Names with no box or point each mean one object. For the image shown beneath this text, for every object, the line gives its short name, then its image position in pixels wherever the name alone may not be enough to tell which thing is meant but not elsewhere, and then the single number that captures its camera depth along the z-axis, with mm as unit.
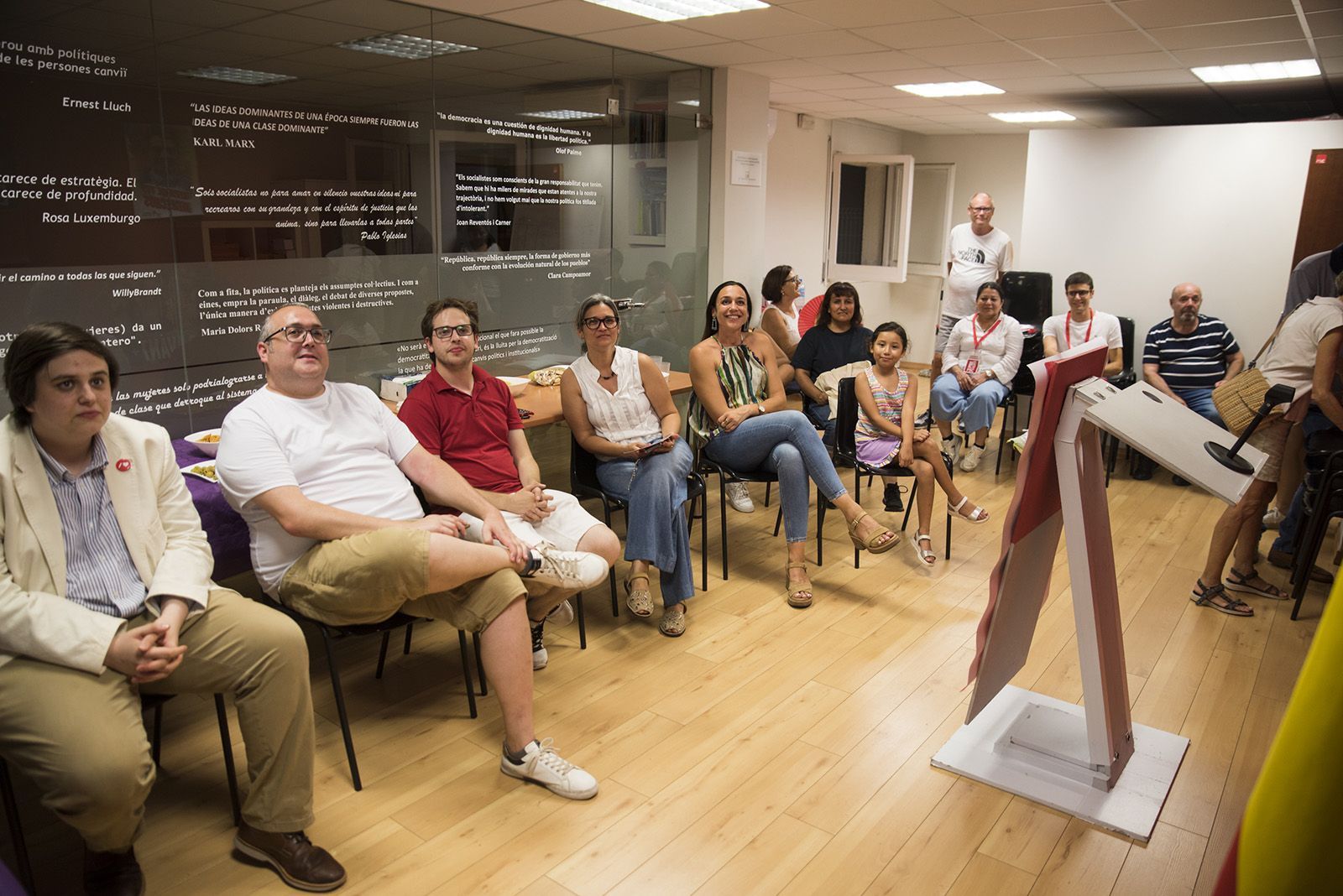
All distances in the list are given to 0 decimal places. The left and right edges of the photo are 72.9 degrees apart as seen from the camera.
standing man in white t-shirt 6648
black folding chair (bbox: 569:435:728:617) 3629
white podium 2197
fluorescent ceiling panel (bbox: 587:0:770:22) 3982
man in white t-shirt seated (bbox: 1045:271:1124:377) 5867
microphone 2012
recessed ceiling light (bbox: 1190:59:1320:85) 5222
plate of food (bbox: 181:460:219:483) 2777
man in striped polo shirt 5688
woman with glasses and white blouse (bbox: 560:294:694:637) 3441
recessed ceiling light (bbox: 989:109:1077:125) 7602
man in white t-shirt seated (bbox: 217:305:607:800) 2400
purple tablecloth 2660
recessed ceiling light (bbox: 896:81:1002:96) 6105
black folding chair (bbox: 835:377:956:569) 4230
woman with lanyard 5551
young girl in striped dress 4207
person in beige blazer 1828
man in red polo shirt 3051
